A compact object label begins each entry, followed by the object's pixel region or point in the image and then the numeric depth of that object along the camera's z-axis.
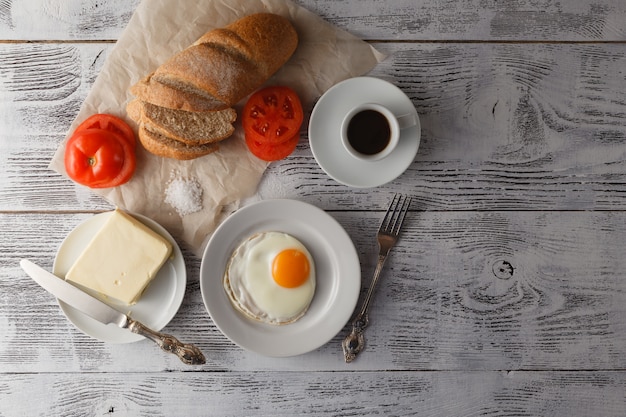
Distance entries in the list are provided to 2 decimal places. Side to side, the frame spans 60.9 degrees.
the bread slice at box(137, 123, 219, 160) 1.44
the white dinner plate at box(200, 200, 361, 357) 1.47
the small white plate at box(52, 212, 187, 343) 1.49
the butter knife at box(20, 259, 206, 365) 1.44
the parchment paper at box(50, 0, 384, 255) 1.49
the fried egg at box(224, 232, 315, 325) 1.47
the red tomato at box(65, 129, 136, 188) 1.44
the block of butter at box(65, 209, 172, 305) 1.45
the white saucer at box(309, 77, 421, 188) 1.44
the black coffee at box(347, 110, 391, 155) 1.41
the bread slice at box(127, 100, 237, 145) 1.42
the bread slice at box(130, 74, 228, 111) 1.39
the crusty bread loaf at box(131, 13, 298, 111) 1.38
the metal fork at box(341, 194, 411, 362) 1.54
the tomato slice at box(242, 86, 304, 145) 1.44
